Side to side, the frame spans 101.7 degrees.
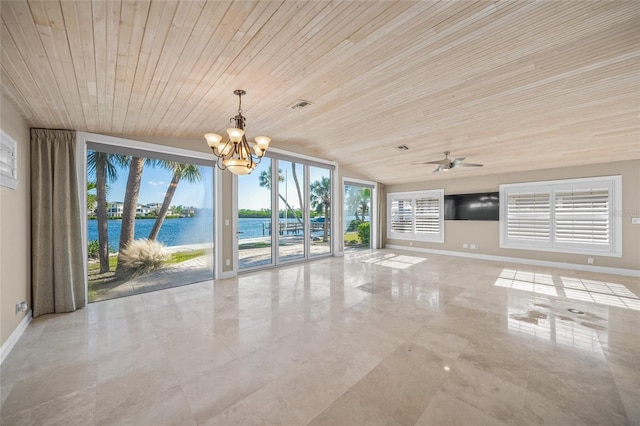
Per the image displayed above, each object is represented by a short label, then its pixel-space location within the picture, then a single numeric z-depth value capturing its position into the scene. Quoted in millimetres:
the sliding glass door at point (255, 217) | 5754
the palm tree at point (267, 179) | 6105
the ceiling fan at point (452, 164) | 5109
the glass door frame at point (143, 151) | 3789
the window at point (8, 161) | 2523
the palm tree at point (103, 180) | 4113
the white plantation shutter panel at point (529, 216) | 6445
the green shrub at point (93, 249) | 4121
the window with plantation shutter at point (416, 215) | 8344
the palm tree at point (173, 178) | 4699
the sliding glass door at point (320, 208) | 7188
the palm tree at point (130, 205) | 4391
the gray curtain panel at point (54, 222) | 3352
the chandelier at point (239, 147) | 2930
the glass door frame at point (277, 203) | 5496
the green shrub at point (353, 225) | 8767
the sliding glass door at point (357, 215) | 8508
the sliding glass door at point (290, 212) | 6453
